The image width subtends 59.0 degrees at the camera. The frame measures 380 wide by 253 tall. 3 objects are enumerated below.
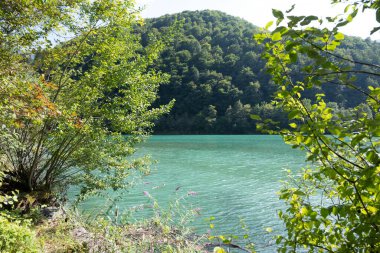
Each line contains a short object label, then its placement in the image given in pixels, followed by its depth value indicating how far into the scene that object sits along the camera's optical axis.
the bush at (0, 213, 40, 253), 4.04
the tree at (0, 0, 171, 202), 6.59
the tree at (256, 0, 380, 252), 1.68
